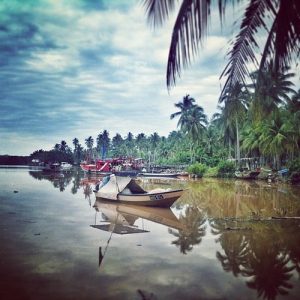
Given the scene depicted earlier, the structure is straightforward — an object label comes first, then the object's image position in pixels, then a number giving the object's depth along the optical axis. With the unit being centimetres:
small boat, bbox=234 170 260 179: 4056
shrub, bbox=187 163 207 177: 4706
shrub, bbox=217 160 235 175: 4516
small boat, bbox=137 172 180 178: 4803
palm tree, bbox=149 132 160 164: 9206
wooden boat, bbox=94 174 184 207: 1678
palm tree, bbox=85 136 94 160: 12862
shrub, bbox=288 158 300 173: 3475
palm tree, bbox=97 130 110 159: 11731
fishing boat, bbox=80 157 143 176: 5628
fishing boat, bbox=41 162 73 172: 6644
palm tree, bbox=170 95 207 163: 5256
